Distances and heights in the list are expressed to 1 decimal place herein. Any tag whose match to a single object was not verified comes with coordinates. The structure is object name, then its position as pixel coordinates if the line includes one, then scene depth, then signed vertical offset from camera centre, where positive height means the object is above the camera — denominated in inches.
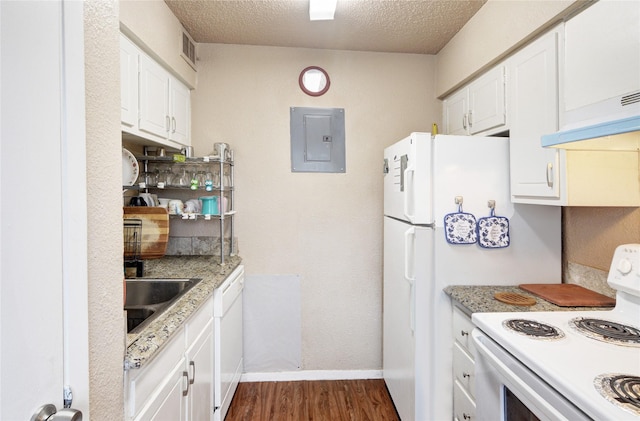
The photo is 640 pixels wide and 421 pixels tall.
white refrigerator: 66.1 -7.3
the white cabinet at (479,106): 71.0 +25.8
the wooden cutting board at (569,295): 55.9 -16.8
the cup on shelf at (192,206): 87.0 +0.5
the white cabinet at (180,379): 37.9 -25.3
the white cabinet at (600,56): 42.5 +22.1
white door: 19.4 +0.0
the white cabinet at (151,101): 60.9 +24.4
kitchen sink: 68.2 -17.8
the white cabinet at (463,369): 57.8 -31.0
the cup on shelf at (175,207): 84.0 +0.1
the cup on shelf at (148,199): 79.0 +2.3
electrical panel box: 97.7 +20.9
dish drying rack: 65.7 -7.0
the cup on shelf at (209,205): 86.3 +0.6
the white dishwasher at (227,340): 70.7 -32.9
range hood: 38.7 +10.2
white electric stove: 32.2 -18.5
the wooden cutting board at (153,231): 66.8 -4.9
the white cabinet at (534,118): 55.9 +16.8
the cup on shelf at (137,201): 77.2 +1.7
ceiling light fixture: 71.0 +45.5
